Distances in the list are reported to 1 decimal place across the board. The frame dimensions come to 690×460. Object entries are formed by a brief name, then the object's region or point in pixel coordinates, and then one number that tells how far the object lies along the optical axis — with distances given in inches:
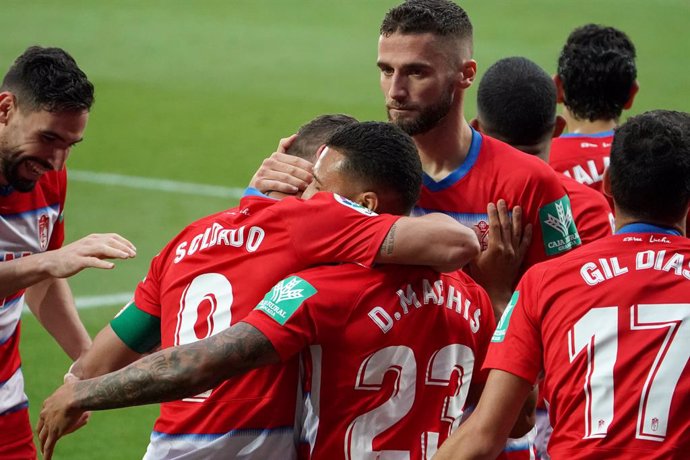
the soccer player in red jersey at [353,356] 260.2
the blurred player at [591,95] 490.3
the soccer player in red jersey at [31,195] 364.5
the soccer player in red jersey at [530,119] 417.1
